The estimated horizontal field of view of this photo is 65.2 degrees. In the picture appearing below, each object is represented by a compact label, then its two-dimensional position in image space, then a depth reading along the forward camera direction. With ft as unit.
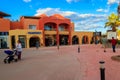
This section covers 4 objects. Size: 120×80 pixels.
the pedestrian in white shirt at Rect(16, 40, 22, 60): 26.22
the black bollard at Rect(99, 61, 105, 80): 11.09
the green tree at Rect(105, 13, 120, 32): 83.43
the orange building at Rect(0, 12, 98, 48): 69.05
